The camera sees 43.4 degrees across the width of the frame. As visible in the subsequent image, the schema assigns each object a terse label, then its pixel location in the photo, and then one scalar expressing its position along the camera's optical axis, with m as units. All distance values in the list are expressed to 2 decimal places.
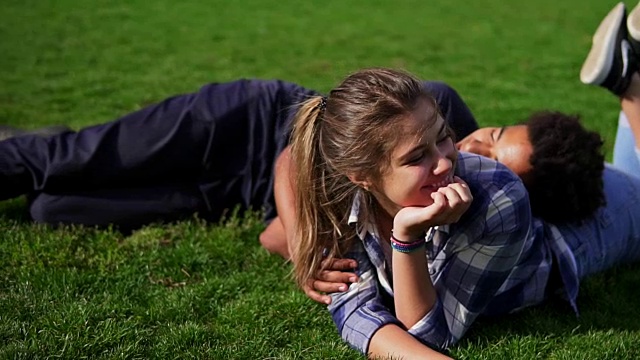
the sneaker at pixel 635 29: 4.70
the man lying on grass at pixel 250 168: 3.67
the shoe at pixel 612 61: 4.61
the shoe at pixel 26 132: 4.49
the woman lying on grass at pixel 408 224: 2.90
